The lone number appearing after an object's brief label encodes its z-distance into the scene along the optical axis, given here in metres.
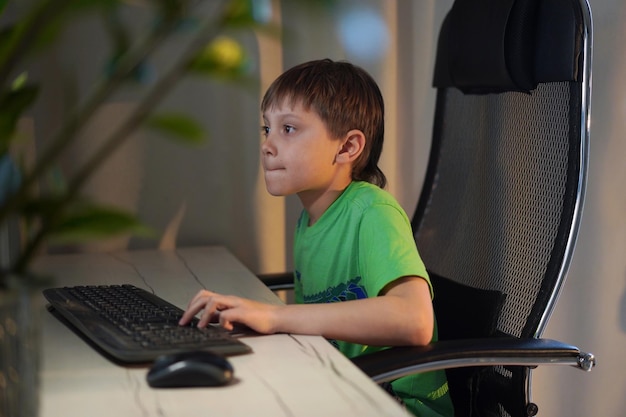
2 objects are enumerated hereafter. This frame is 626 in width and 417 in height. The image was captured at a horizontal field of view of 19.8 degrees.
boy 2.34
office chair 2.39
